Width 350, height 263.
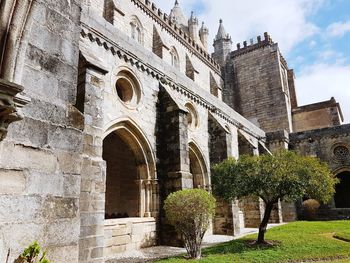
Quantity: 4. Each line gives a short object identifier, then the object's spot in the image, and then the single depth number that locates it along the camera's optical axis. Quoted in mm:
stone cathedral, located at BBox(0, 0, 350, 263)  2189
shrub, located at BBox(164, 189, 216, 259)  6602
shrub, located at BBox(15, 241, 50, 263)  2059
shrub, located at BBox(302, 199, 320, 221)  16938
